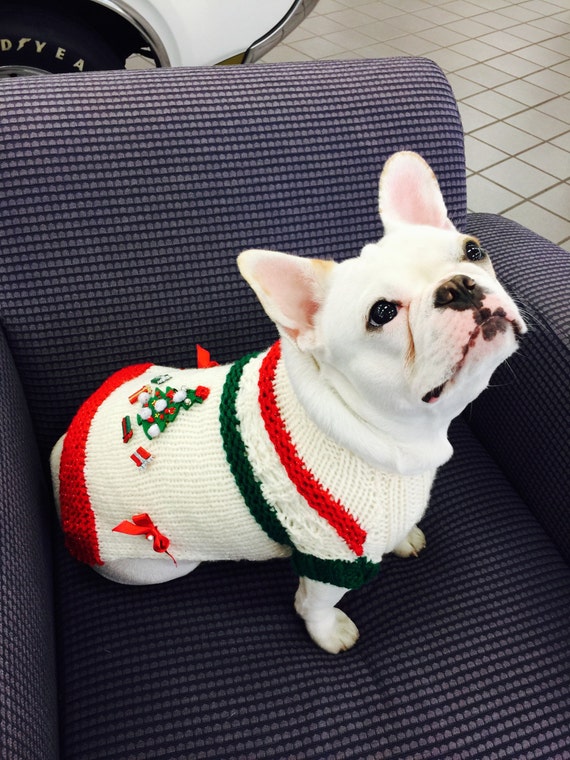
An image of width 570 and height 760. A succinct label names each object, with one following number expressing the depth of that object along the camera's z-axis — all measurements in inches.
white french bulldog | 24.2
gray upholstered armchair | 28.4
